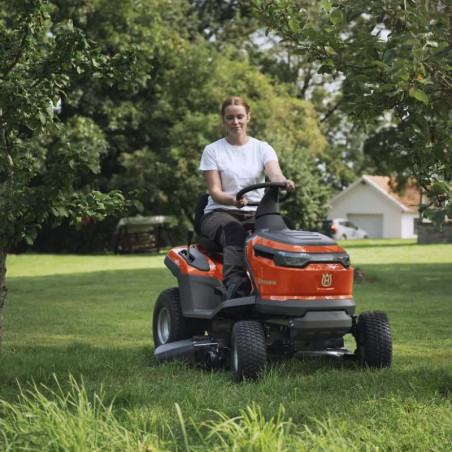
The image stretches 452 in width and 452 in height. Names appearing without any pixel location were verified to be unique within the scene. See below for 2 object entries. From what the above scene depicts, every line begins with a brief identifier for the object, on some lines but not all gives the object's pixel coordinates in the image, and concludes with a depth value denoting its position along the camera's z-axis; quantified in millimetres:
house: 69250
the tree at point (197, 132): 35594
